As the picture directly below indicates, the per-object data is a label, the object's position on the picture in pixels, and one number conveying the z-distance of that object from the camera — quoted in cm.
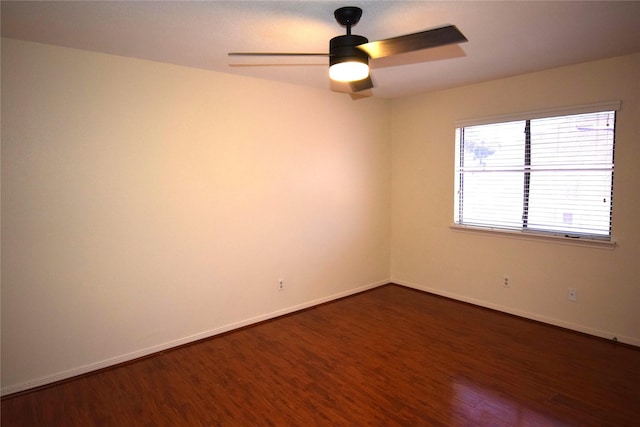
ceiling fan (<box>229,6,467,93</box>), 187
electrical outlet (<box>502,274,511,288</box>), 394
